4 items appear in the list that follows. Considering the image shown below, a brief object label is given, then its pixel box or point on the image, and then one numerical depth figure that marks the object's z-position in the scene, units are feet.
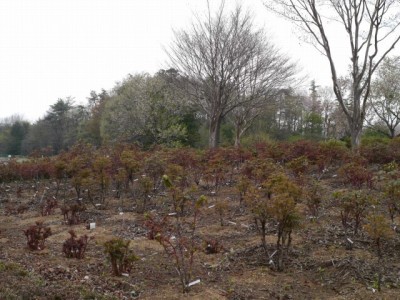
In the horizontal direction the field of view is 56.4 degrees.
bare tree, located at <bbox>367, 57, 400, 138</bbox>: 89.20
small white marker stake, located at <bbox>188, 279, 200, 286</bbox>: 12.24
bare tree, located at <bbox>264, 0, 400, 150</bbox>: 39.46
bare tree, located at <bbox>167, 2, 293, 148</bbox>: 52.80
